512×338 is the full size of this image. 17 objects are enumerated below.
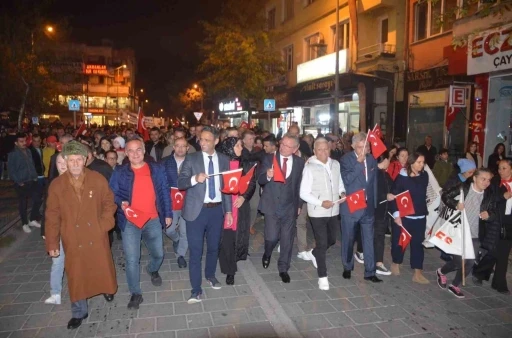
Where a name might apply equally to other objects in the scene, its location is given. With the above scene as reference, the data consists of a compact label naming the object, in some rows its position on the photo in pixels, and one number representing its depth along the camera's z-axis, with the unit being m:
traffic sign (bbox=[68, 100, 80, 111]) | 17.67
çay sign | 10.33
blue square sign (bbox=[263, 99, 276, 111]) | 17.72
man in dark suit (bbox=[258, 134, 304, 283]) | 5.83
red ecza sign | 12.77
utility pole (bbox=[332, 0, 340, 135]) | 16.77
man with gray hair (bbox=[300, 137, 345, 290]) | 5.65
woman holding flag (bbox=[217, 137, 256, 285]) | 5.46
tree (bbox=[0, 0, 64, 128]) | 20.38
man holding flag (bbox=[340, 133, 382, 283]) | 5.80
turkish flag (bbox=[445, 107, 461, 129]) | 13.48
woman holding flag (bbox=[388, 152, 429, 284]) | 5.81
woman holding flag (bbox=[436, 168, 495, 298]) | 5.46
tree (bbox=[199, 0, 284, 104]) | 21.97
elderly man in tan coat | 4.30
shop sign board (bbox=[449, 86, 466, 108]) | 12.67
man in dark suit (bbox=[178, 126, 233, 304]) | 5.07
